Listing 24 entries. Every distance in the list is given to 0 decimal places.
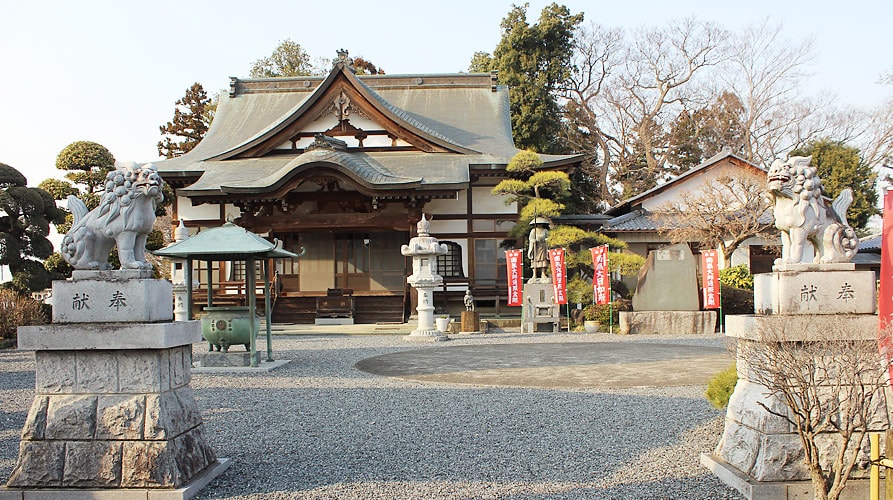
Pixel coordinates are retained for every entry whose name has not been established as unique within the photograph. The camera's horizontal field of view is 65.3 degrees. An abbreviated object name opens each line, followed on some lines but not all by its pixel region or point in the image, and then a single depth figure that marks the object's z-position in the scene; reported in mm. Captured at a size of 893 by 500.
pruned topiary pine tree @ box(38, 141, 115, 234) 20281
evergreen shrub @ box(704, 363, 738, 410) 5449
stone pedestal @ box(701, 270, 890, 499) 3898
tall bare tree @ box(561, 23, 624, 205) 32125
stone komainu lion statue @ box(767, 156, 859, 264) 4145
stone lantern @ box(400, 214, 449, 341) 14906
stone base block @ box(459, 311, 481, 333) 16688
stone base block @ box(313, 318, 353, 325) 18703
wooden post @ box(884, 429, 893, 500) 3223
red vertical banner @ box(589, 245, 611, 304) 15859
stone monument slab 15609
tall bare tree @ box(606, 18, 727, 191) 32062
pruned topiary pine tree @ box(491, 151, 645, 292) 16781
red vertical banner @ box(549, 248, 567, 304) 16141
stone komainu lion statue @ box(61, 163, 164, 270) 4262
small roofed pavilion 9758
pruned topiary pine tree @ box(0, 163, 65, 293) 15664
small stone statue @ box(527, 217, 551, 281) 16875
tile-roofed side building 23016
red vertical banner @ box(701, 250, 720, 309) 15102
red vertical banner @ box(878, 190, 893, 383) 3689
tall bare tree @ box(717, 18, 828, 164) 30031
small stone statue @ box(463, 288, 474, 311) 17266
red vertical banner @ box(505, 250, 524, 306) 17000
